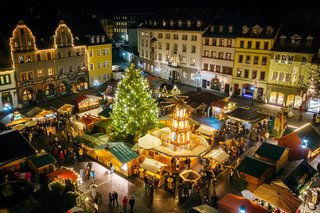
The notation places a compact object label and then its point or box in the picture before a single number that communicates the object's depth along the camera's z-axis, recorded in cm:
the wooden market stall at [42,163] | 2723
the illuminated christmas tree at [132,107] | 3228
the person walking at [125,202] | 2306
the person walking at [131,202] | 2298
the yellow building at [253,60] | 4975
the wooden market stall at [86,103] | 4469
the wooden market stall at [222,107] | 4259
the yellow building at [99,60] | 5925
